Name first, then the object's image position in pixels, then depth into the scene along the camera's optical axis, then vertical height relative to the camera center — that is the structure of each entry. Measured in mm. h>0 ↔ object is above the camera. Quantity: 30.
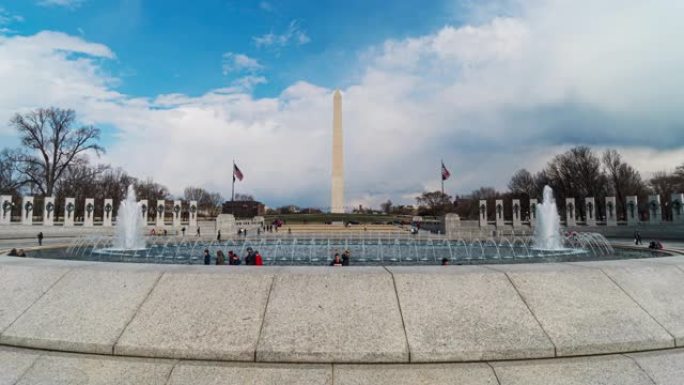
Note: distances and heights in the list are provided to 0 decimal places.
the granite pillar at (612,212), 44366 +522
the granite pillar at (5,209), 40500 +940
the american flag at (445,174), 57231 +6112
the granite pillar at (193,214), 48756 +442
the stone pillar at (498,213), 50356 +505
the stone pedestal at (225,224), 44684 -722
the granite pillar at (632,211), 41969 +594
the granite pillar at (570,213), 46000 +430
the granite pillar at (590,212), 44438 +525
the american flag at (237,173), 53531 +5903
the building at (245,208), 129212 +3070
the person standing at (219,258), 12166 -1218
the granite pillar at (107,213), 45350 +557
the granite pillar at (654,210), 41469 +691
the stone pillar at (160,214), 47481 +459
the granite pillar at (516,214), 49781 +369
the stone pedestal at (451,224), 43872 -785
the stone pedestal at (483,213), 51825 +514
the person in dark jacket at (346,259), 11858 -1234
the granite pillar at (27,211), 41719 +735
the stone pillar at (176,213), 48706 +569
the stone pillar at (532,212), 47731 +587
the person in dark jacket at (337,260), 10497 -1120
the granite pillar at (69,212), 42869 +650
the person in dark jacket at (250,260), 11434 -1203
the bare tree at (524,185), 83625 +7170
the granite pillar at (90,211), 44784 +717
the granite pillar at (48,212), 42722 +646
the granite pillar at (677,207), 40212 +959
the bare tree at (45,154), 51844 +8668
